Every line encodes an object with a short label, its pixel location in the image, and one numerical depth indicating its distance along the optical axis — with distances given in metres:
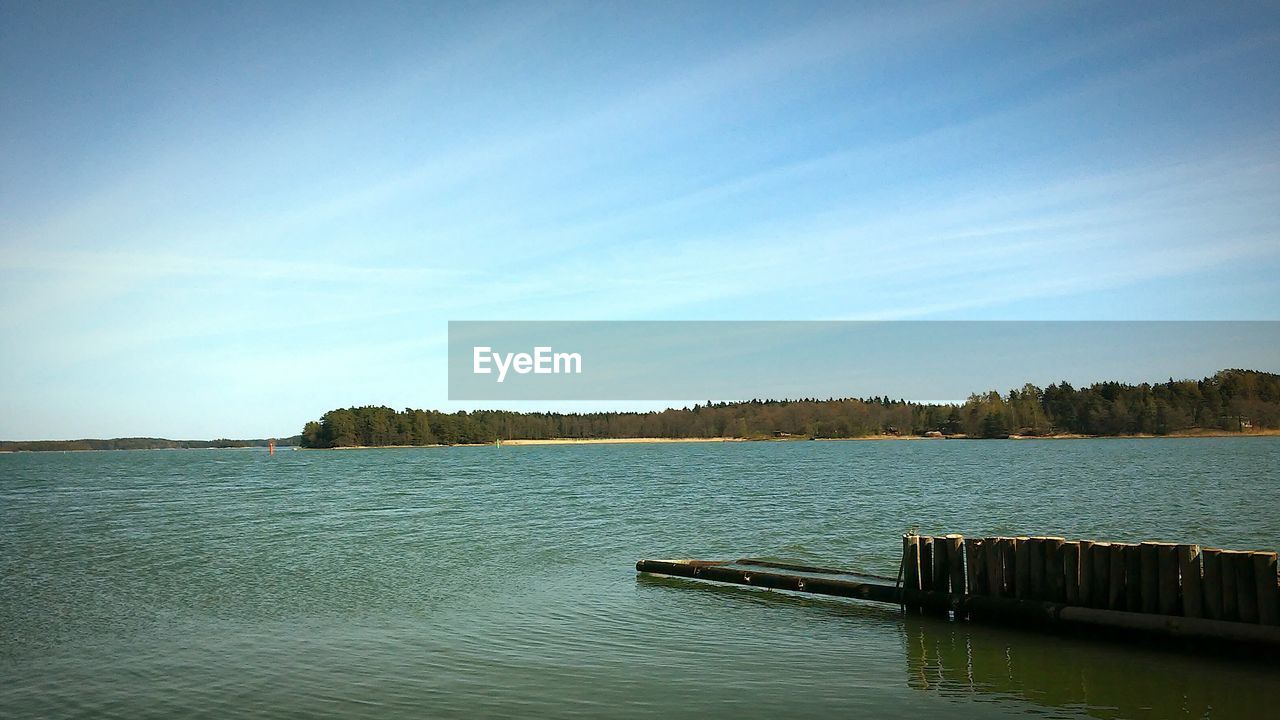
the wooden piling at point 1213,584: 12.29
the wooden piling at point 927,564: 16.17
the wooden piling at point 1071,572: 13.87
